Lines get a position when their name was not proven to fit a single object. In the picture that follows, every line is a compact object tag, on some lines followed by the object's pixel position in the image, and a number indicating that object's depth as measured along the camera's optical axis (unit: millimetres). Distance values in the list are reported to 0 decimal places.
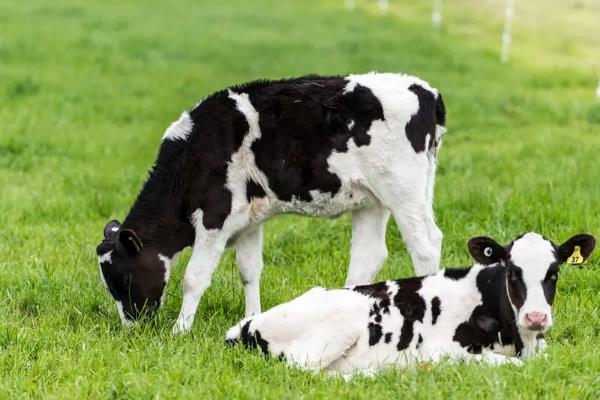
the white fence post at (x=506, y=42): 45187
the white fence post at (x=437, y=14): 55325
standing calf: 13984
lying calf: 11820
